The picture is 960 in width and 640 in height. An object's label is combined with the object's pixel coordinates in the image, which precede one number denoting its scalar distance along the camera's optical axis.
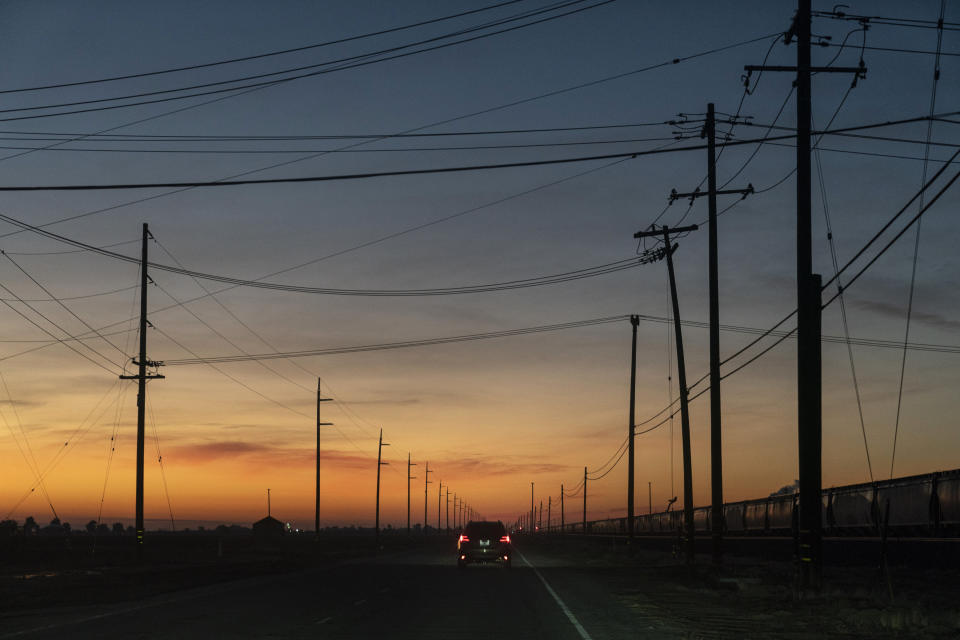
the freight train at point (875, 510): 35.22
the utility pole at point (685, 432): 40.88
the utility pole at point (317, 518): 76.62
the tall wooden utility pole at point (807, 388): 24.17
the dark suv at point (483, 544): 46.69
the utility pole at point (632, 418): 65.25
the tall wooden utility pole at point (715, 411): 35.16
